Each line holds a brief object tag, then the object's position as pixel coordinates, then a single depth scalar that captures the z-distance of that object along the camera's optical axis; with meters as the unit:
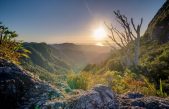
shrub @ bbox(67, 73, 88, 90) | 2.78
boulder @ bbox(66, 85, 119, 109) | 1.33
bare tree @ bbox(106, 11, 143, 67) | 10.42
